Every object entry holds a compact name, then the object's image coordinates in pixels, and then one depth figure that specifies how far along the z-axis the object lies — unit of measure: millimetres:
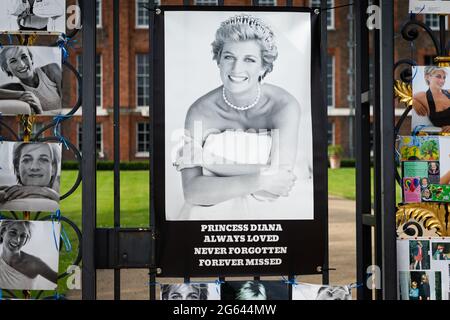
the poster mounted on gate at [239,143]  2561
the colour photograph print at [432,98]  2666
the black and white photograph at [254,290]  2645
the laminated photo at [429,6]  2680
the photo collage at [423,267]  2625
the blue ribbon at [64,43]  2562
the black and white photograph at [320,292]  2643
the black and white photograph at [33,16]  2533
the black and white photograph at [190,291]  2582
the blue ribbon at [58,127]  2557
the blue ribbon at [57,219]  2541
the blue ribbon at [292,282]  2633
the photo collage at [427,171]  2637
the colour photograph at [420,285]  2633
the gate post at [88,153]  2490
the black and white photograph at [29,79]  2523
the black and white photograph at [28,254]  2527
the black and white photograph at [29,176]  2525
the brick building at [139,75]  24250
